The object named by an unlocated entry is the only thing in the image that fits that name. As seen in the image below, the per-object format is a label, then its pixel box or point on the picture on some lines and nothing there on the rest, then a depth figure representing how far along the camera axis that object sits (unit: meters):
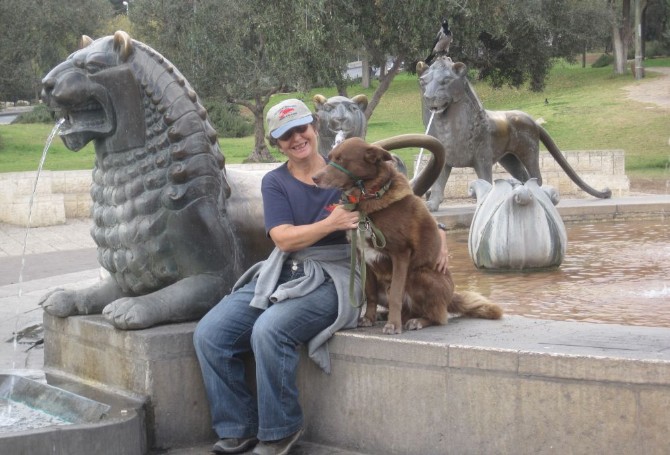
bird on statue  10.42
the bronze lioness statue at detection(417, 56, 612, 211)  9.98
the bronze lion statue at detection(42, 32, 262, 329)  4.87
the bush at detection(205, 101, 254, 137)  37.84
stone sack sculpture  7.16
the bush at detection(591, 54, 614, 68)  56.08
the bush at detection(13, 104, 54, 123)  40.97
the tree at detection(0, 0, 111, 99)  31.94
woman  4.24
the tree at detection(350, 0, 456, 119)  22.31
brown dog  4.10
